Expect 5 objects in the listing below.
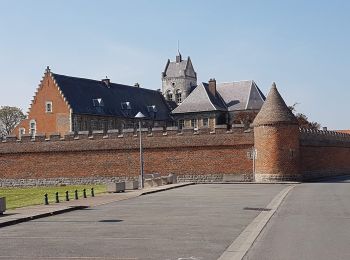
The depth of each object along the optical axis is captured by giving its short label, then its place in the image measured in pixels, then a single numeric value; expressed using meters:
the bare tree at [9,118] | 91.81
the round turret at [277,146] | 40.47
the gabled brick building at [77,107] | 65.12
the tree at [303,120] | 77.71
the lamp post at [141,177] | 31.55
